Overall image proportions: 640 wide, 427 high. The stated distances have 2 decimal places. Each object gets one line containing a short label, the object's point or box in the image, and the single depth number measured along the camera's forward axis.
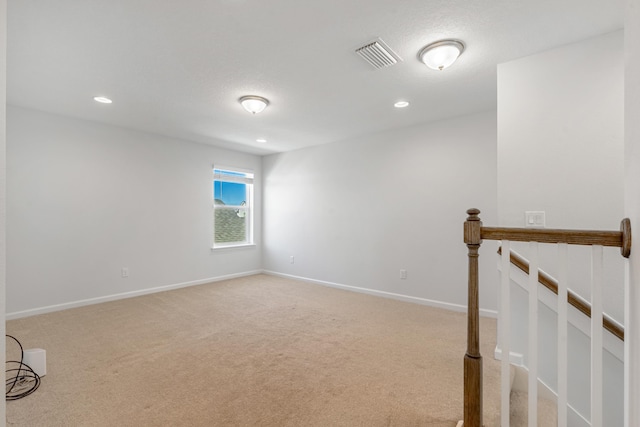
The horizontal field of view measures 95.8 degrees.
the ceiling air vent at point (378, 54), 2.11
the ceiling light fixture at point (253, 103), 3.04
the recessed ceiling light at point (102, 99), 3.06
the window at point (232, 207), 5.31
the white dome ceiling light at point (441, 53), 2.06
